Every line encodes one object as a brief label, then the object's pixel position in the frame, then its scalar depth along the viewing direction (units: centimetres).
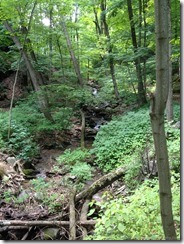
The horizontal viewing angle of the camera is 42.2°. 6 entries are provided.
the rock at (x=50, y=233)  314
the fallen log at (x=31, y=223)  323
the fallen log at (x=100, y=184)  377
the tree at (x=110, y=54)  941
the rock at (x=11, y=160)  520
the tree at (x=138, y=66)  798
